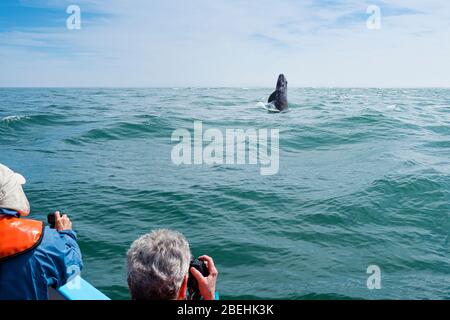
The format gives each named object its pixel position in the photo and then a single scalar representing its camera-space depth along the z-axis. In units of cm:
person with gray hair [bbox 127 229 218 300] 279
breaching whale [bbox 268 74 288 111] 2887
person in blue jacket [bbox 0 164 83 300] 343
